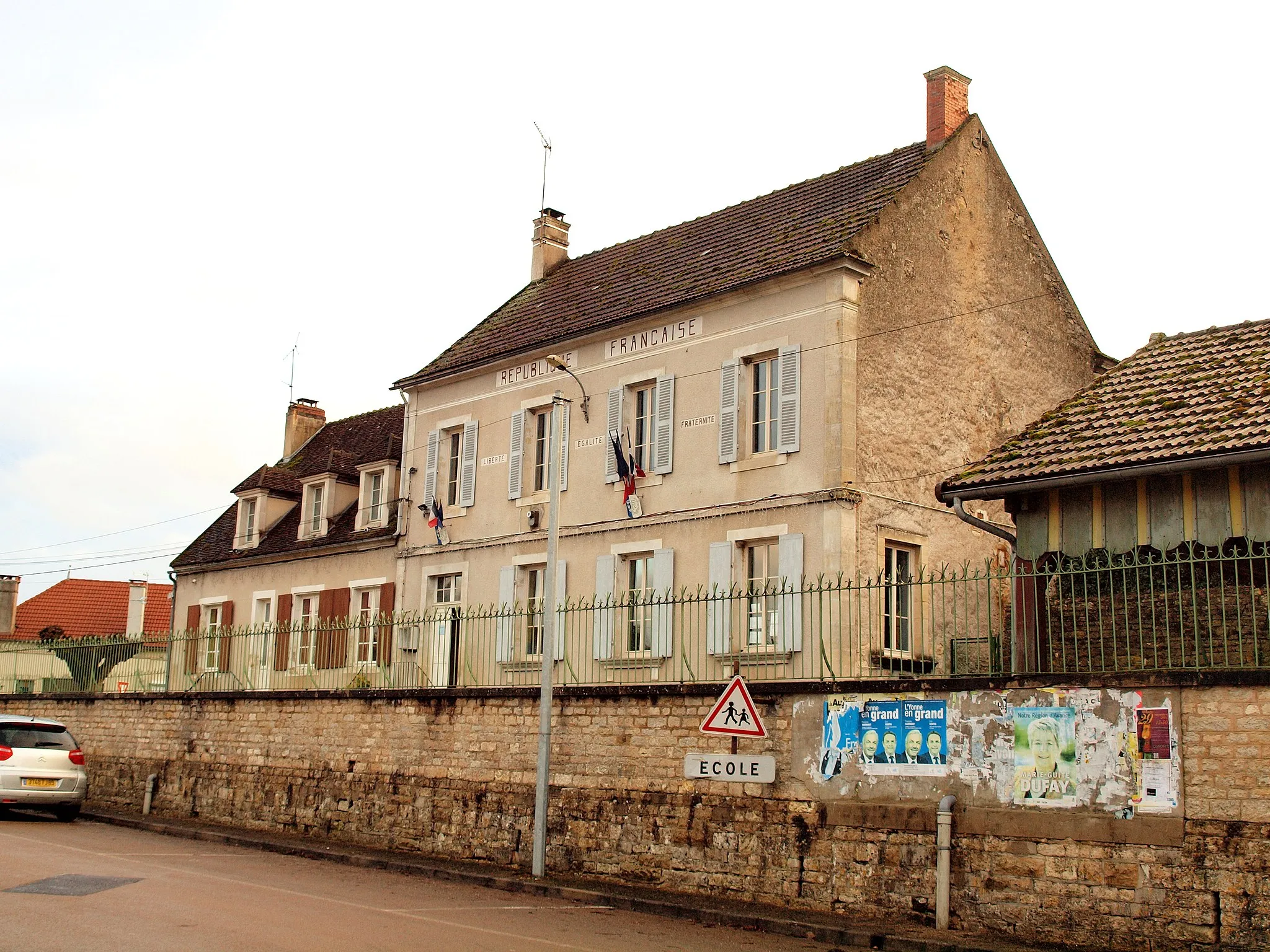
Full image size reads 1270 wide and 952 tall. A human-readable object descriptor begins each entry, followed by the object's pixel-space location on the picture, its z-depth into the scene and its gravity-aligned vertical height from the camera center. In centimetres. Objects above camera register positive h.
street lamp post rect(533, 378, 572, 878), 1595 -7
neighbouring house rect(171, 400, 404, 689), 2331 +329
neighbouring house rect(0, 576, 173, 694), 2594 +210
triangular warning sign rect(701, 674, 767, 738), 1380 +0
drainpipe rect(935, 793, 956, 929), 1229 -123
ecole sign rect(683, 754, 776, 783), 1418 -56
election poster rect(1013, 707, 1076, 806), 1199 -28
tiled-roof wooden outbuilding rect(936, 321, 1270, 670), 1234 +212
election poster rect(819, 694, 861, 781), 1360 -16
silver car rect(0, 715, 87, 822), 2052 -109
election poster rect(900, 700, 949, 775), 1290 -14
